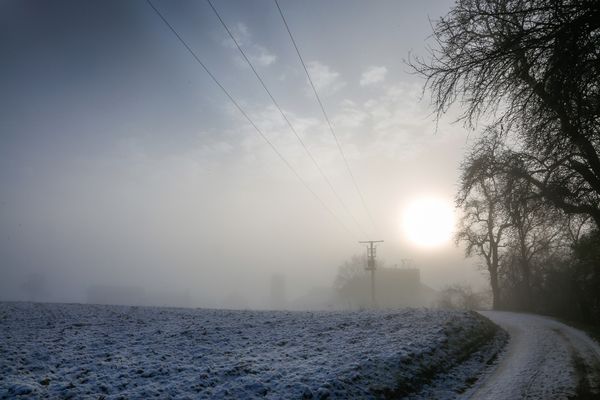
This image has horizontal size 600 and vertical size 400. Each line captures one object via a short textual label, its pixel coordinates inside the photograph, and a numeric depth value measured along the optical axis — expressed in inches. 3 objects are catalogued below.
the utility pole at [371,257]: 2227.6
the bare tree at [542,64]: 218.7
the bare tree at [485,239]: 1429.6
